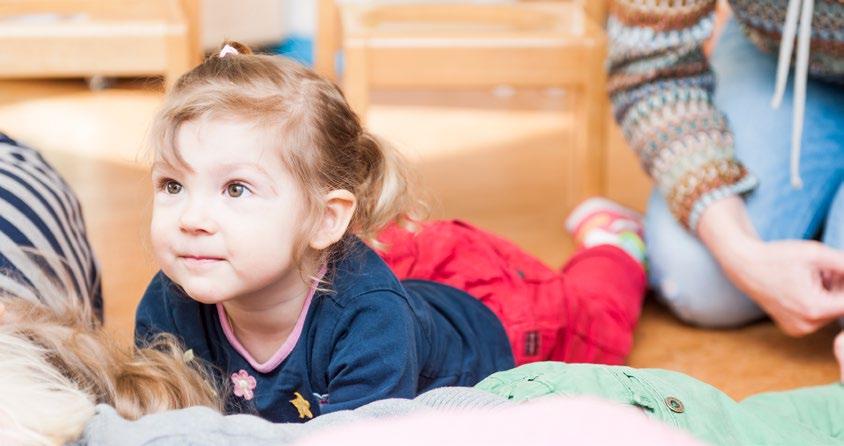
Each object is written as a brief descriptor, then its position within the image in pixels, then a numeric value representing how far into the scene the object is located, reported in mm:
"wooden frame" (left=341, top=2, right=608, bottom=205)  1967
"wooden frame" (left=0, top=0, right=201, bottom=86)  1940
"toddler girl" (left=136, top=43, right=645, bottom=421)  1305
